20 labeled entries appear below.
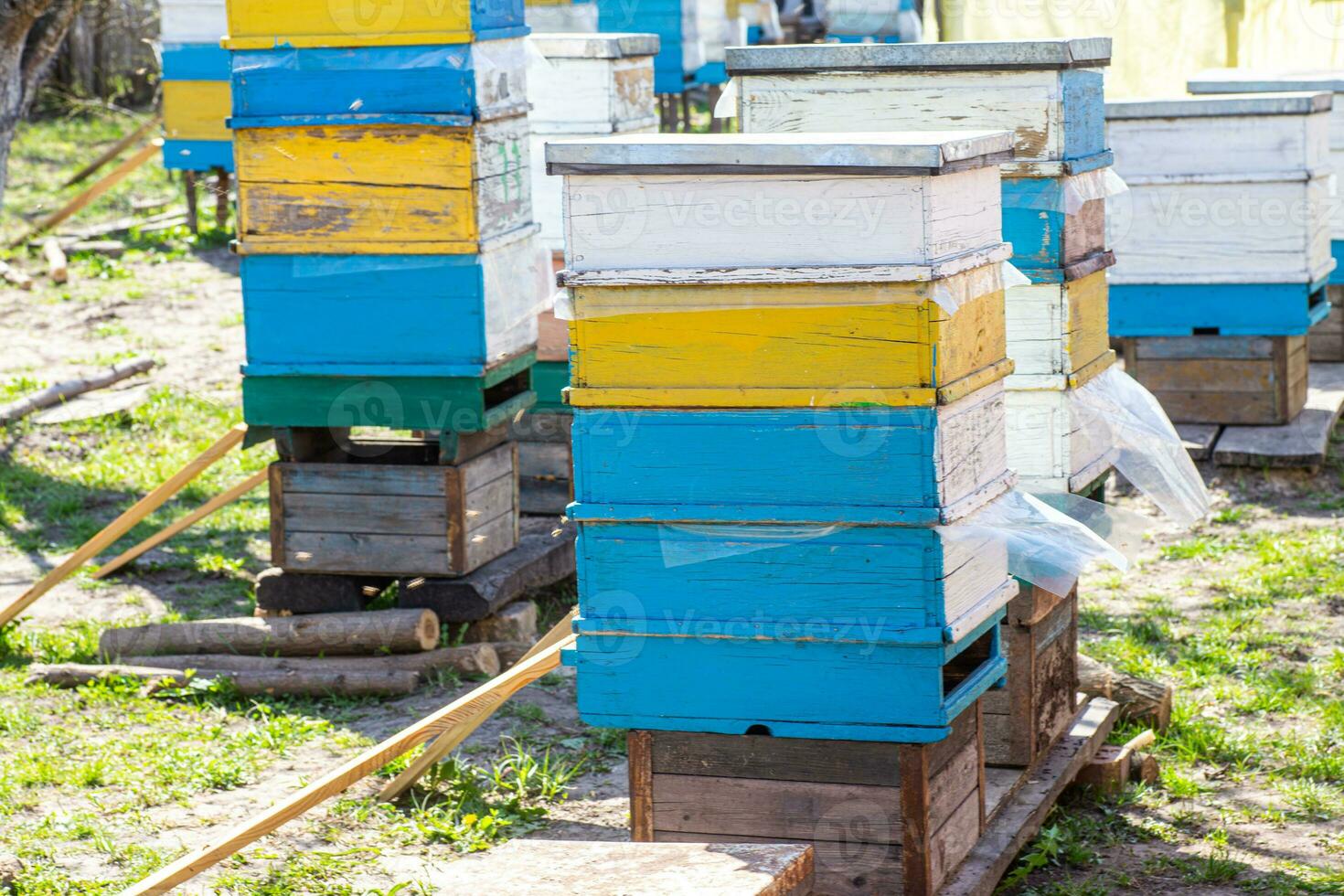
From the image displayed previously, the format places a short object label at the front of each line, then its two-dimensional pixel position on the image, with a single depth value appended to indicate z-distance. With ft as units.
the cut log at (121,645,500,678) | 17.80
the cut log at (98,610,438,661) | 18.26
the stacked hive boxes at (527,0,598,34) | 38.27
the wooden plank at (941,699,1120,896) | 12.00
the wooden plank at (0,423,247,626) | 19.36
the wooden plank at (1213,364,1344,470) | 24.13
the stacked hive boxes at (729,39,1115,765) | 13.78
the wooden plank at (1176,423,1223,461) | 24.57
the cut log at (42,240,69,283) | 37.19
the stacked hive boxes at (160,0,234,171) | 38.78
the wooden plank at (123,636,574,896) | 11.68
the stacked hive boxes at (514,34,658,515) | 20.79
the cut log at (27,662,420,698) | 17.53
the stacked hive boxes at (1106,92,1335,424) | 23.20
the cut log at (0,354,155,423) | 27.50
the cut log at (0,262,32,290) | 36.57
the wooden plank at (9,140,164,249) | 36.24
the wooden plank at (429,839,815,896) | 9.93
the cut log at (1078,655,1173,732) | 16.07
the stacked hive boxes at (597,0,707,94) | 45.80
